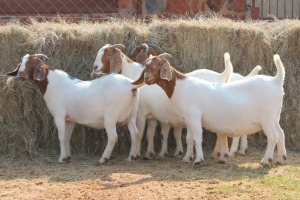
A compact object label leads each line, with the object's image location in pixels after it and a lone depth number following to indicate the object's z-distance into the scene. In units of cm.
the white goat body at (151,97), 1052
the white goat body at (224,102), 969
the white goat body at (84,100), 1003
